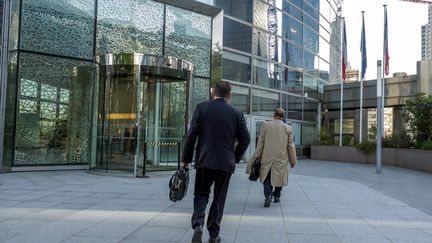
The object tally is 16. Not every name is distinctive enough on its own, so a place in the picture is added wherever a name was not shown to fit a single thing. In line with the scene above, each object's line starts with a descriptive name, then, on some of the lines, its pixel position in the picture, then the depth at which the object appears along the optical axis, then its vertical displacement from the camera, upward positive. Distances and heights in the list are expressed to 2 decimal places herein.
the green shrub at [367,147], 22.24 -0.19
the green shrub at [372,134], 24.35 +0.52
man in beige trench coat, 7.65 -0.24
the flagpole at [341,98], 26.13 +2.61
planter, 17.31 -0.63
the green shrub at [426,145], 17.19 -0.02
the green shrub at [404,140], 19.75 +0.18
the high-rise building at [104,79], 12.58 +1.74
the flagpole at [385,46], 23.02 +5.11
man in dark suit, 4.82 -0.16
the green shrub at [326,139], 26.08 +0.18
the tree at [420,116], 18.55 +1.21
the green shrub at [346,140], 25.45 +0.14
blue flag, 25.28 +5.29
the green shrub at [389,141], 21.08 +0.13
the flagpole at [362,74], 25.21 +3.94
